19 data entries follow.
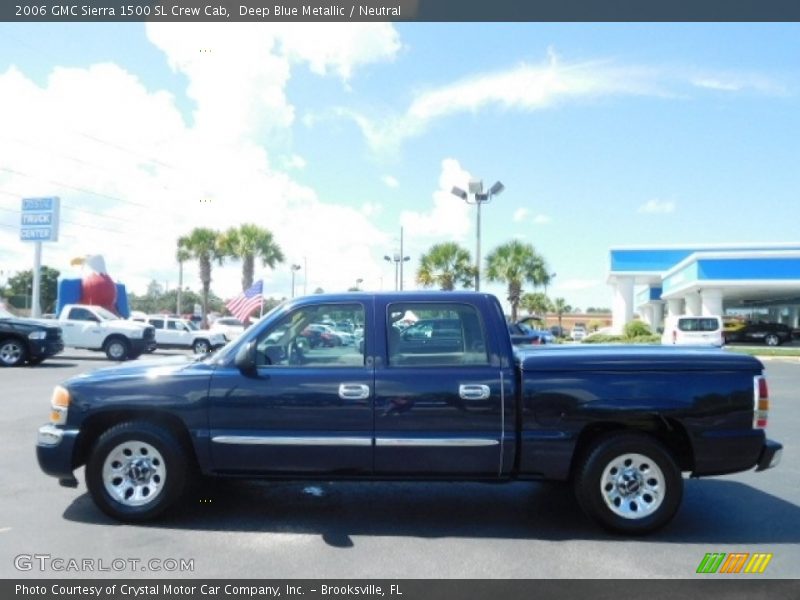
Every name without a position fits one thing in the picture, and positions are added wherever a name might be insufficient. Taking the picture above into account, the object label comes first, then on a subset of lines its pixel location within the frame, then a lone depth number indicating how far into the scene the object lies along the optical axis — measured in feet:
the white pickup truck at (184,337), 88.48
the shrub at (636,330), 115.73
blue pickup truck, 17.01
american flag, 69.46
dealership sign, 114.93
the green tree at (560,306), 295.89
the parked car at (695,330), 90.02
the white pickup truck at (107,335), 71.15
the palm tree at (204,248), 143.23
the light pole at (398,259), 113.19
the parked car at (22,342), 58.03
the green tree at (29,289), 256.11
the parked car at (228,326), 101.00
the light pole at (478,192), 73.46
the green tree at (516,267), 120.47
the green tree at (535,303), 262.47
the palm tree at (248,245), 139.85
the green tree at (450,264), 118.83
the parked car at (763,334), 129.70
